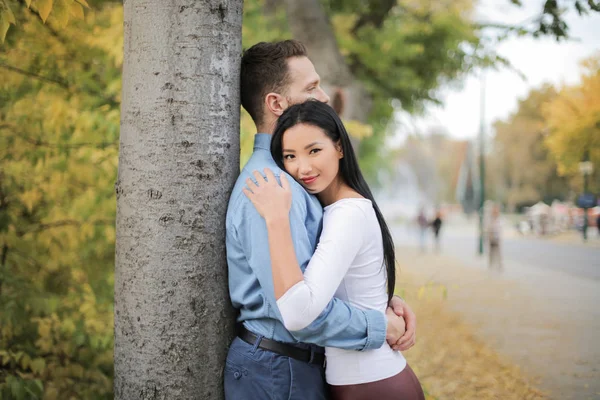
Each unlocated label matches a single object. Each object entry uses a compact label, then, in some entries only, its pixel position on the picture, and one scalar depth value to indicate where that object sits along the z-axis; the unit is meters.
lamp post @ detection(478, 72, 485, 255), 23.50
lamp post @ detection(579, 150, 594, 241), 19.85
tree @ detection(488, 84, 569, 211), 37.50
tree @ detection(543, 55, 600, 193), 11.19
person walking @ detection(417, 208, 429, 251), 23.36
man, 1.85
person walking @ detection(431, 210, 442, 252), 22.86
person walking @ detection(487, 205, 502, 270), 14.63
